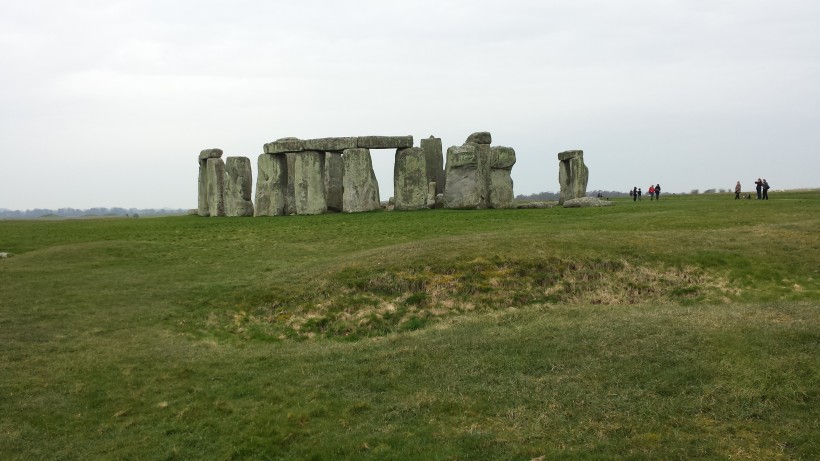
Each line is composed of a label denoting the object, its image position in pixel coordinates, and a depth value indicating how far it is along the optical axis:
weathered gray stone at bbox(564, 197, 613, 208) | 38.43
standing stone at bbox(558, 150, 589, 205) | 42.12
